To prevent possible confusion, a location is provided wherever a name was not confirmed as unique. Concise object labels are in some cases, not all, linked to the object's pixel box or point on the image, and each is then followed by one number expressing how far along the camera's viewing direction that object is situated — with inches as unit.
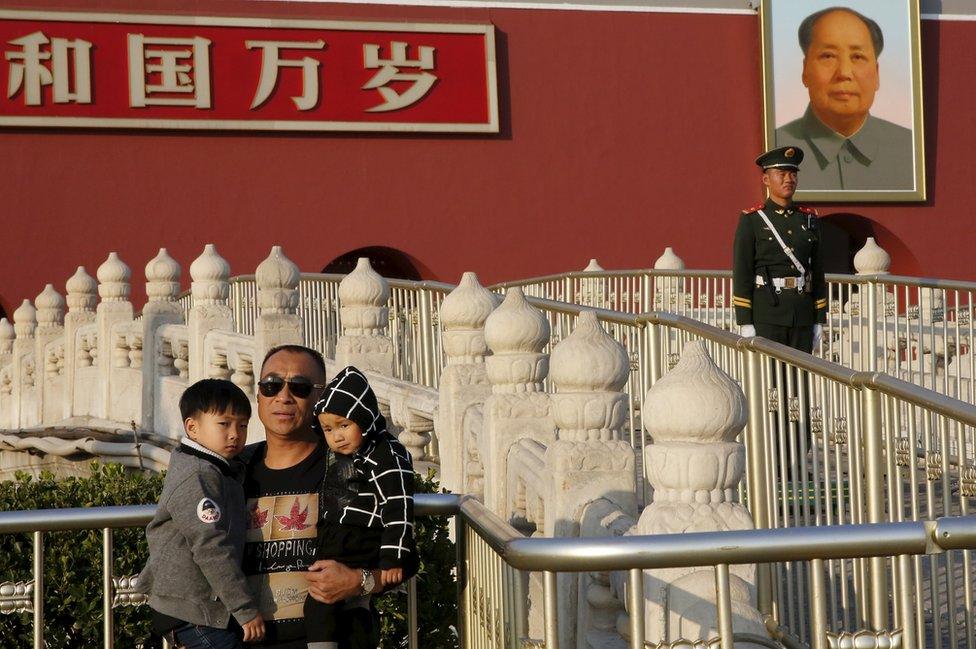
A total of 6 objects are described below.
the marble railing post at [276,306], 381.7
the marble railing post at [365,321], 349.7
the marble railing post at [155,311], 471.5
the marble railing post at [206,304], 431.8
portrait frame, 731.4
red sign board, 645.9
